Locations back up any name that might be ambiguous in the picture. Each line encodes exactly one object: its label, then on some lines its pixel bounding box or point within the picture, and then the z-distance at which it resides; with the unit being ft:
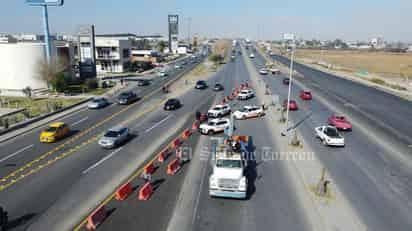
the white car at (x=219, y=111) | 124.26
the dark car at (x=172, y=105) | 140.46
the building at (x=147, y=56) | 385.83
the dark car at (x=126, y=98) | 154.71
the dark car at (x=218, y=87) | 192.81
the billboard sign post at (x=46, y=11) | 185.06
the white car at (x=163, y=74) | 272.66
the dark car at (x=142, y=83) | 213.87
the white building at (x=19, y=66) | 188.85
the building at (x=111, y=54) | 289.74
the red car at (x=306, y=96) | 165.99
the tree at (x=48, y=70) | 185.37
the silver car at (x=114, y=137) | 87.76
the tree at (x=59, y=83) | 182.61
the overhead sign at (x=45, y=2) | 184.59
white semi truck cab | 57.41
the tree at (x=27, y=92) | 168.76
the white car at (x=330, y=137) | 88.79
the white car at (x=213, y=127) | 102.47
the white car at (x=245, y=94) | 163.09
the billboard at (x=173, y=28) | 565.94
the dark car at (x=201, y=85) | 200.62
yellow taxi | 95.02
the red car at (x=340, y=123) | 107.55
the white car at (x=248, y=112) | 123.85
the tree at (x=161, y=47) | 592.85
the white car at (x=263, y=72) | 278.67
